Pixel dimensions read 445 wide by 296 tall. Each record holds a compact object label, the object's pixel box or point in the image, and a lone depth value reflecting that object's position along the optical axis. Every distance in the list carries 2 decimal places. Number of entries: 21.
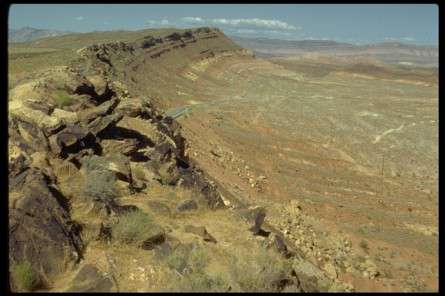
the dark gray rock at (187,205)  11.61
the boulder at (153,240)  9.34
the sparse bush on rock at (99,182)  10.28
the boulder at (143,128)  15.85
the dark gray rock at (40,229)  7.62
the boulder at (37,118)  12.25
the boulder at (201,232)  10.21
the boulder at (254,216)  11.75
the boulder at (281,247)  11.12
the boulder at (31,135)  11.28
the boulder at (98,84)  17.76
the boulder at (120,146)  14.03
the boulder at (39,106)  13.24
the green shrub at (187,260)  8.54
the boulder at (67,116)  13.71
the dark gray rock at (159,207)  11.31
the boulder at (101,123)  14.04
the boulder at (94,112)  14.32
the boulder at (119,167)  12.18
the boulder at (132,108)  18.12
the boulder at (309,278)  9.98
